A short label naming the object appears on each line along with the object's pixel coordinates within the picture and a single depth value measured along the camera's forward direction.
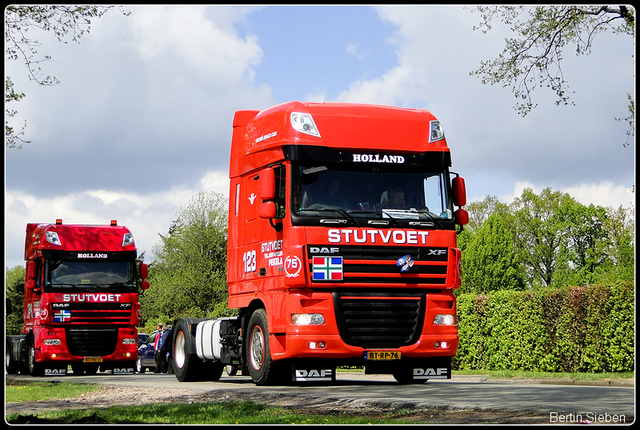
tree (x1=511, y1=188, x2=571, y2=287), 70.88
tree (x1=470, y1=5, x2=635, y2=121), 18.70
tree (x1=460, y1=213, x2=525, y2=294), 62.16
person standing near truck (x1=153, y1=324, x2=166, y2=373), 24.97
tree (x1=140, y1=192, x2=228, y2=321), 50.25
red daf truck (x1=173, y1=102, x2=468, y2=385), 13.06
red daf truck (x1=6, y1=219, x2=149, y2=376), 23.09
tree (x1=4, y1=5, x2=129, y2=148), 15.94
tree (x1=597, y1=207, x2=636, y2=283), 61.72
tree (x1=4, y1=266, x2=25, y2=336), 75.72
